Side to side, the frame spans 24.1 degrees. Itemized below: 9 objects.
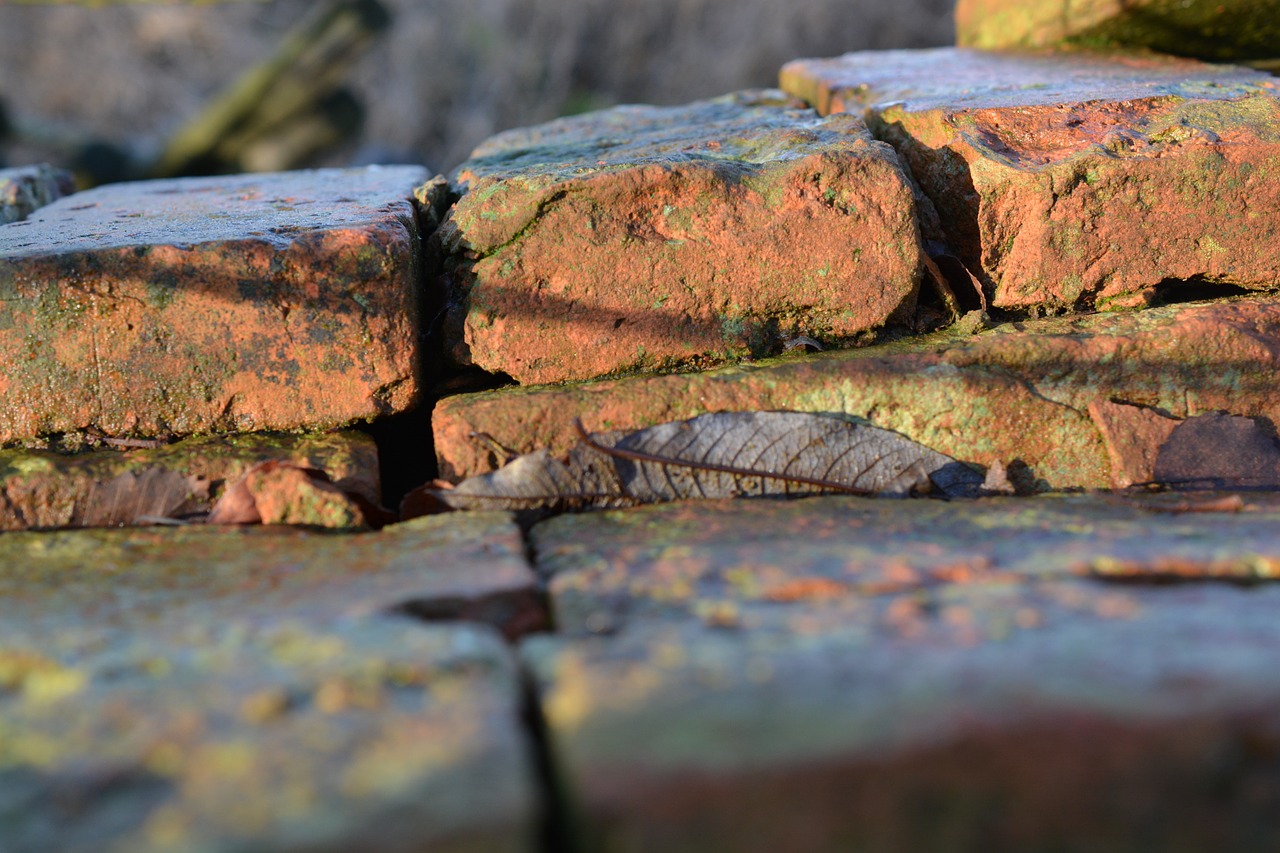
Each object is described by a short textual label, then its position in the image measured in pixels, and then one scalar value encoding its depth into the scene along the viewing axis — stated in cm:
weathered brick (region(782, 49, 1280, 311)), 100
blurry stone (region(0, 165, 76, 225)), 109
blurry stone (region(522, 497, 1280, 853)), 76
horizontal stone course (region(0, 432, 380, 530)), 95
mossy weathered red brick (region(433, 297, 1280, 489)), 96
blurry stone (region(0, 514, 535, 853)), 74
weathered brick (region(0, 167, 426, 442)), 96
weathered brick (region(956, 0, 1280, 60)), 115
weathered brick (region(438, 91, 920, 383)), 98
